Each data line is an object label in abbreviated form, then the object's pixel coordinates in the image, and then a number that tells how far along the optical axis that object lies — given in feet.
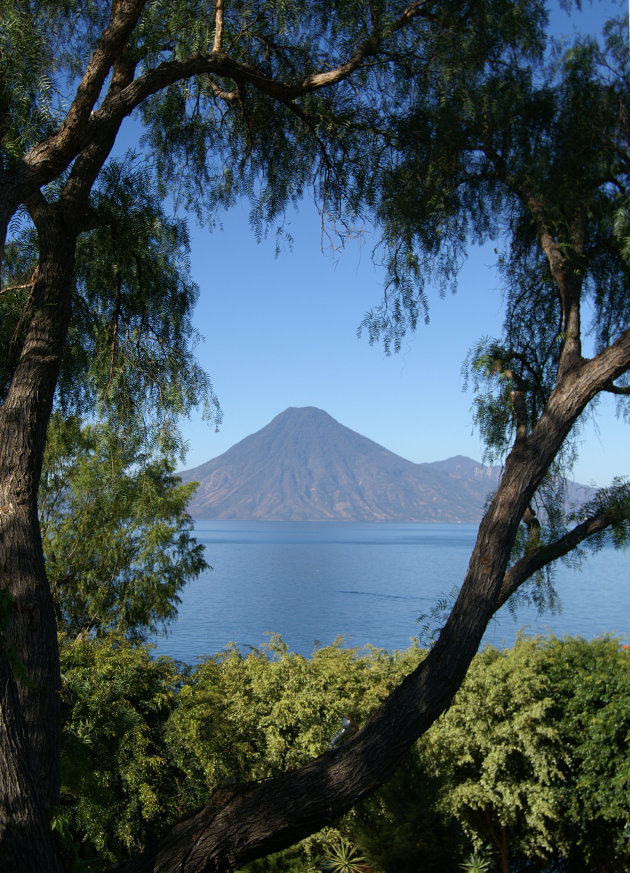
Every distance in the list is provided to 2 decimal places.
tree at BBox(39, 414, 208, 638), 57.72
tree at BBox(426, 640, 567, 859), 27.43
